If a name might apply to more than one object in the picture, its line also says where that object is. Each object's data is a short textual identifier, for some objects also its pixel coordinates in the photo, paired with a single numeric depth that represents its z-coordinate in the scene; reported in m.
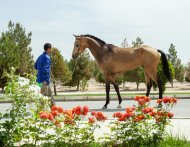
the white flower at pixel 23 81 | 6.24
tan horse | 15.16
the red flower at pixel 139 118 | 6.15
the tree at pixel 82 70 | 59.39
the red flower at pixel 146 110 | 6.27
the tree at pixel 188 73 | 75.10
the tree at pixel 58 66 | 43.03
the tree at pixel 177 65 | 75.00
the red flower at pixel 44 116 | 5.58
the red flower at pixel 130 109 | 6.25
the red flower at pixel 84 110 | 5.85
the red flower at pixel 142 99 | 6.58
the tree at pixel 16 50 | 47.41
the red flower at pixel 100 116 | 5.81
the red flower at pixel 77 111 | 5.88
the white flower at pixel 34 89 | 6.23
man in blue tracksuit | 11.80
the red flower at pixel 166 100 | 6.58
